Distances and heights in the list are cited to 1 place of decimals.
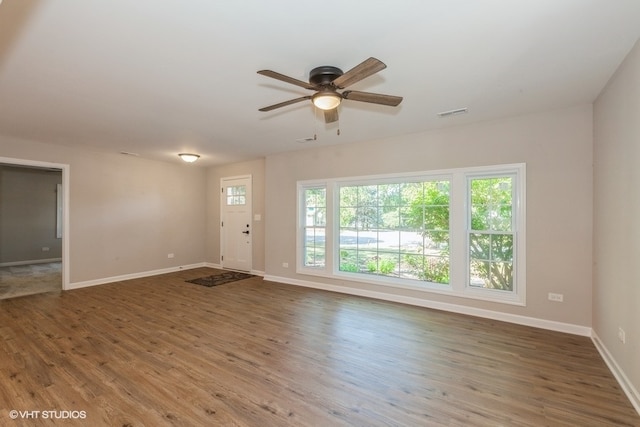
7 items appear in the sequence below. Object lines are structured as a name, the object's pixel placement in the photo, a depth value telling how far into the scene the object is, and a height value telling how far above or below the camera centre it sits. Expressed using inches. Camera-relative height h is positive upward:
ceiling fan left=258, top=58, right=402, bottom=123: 89.6 +39.4
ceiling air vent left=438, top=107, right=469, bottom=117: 136.9 +47.8
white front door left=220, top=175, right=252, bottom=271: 267.6 -9.6
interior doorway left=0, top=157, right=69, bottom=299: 292.2 -11.4
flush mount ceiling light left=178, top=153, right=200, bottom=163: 224.4 +43.0
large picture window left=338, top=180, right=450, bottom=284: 172.7 -10.5
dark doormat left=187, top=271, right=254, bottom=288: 227.3 -53.6
